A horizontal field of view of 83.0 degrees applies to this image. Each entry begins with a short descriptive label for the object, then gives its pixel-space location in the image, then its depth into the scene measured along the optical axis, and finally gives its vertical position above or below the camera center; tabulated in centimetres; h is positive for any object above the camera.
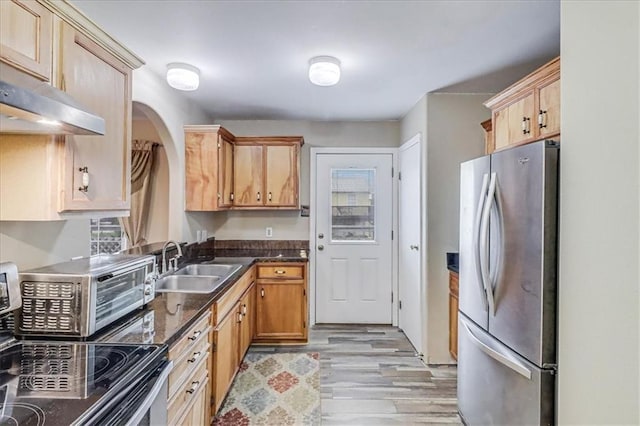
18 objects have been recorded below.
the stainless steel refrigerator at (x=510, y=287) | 152 -33
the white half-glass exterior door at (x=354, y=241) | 424 -30
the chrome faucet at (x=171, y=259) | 273 -36
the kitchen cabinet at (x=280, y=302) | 353 -85
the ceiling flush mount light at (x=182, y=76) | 254 +98
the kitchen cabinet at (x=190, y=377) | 155 -78
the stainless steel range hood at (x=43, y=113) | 97 +30
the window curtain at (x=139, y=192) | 396 +24
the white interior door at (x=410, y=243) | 347 -28
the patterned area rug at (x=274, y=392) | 241 -134
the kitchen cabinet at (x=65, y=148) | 130 +25
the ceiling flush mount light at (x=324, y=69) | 240 +98
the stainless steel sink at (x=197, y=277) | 272 -50
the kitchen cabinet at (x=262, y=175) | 393 +43
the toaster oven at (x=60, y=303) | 140 -35
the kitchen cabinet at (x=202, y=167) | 339 +45
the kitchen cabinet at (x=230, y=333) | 225 -87
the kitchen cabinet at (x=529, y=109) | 193 +66
